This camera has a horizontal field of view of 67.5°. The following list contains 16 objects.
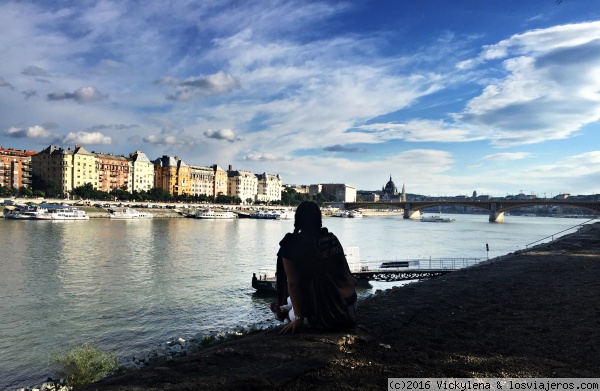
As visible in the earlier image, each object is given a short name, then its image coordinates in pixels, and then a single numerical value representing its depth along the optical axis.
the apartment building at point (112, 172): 118.62
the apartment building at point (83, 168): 111.19
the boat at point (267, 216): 109.19
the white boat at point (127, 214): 80.00
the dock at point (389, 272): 22.36
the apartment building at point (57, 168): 108.62
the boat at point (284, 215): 109.60
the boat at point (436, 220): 114.56
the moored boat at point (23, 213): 66.50
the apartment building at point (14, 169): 107.81
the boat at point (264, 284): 19.31
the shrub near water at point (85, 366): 8.97
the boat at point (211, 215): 94.61
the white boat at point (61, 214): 67.27
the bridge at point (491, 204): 82.06
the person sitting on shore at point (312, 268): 5.24
